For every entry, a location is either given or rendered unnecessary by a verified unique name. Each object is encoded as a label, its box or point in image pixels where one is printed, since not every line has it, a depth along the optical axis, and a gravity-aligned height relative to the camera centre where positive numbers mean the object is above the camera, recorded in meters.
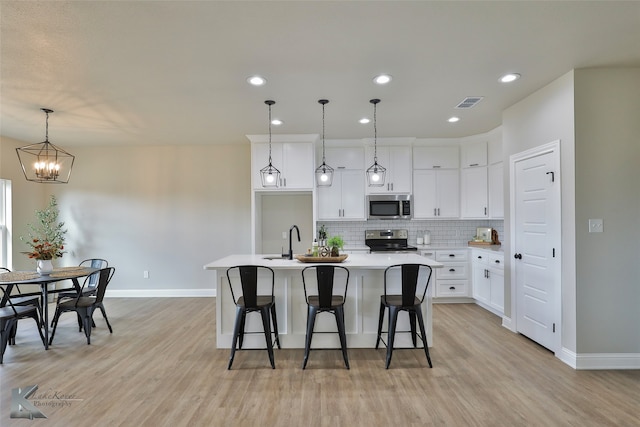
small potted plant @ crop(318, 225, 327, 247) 3.75 -0.24
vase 3.86 -0.59
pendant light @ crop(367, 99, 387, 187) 5.25 +0.83
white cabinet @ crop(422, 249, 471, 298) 5.39 -0.93
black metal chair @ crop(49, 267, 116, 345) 3.77 -1.03
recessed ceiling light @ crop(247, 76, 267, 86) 3.12 +1.36
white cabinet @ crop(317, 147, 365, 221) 5.72 +0.50
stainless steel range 5.86 -0.36
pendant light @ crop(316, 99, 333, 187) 3.76 +0.53
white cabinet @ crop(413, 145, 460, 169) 5.79 +1.08
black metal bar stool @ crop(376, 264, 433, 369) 3.01 -0.81
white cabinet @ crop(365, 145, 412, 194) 5.71 +0.93
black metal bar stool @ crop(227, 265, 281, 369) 3.02 -0.82
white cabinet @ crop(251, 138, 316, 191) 5.37 +0.92
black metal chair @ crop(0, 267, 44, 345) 3.68 -0.98
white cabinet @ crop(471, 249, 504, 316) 4.55 -0.91
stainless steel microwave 5.73 +0.22
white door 3.25 -0.29
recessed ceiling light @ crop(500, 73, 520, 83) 3.11 +1.37
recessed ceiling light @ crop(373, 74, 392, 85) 3.09 +1.36
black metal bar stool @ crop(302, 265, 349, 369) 2.99 -0.82
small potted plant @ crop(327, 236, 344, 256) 3.57 -0.29
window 5.25 -0.10
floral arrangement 5.59 -0.15
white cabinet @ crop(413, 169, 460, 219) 5.77 +0.34
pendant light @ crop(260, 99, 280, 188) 5.19 +0.66
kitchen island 3.48 -1.04
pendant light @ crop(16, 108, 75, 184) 3.83 +0.86
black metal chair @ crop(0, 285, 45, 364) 3.28 -1.04
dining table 3.57 -0.68
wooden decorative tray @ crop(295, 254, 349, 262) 3.43 -0.43
